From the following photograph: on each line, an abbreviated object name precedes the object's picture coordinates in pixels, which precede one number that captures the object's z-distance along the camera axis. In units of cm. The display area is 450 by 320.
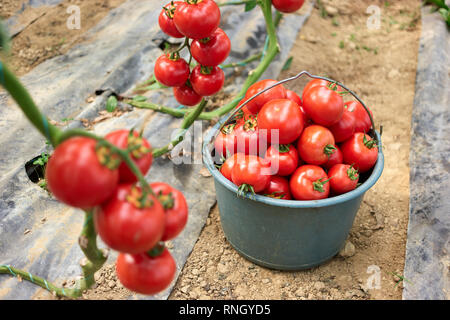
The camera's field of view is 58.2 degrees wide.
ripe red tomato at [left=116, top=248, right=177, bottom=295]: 95
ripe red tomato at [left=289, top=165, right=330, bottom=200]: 153
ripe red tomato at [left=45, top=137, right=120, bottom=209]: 79
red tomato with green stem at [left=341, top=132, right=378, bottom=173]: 166
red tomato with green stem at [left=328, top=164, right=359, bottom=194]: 157
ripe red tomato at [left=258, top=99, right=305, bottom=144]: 155
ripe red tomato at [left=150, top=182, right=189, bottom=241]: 91
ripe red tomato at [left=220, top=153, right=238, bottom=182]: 163
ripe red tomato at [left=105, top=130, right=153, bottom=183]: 87
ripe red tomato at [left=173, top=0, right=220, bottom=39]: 164
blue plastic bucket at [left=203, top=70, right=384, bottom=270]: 158
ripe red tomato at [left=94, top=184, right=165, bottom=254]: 83
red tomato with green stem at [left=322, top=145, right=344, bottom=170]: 167
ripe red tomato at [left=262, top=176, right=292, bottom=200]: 161
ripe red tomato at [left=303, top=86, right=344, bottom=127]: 157
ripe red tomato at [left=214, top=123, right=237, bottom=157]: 170
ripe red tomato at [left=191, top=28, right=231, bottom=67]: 177
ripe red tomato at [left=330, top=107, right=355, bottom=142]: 169
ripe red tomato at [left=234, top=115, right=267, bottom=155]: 164
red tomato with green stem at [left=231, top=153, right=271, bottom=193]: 150
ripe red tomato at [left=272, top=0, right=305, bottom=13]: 200
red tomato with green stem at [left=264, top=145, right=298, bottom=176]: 159
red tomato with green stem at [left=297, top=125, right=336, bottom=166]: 157
